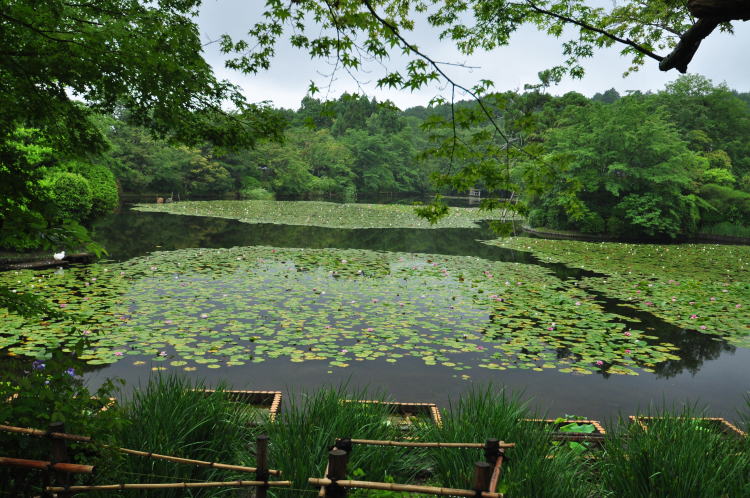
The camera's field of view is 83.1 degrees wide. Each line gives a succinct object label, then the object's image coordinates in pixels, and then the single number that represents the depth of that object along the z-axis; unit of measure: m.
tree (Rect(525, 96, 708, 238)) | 18.91
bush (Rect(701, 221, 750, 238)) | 20.97
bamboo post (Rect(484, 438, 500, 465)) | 1.96
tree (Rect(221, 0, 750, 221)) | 3.19
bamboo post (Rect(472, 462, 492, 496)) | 1.61
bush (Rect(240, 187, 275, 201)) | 37.84
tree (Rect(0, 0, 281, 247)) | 3.05
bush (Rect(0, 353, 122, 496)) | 1.86
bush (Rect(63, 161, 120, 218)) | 14.46
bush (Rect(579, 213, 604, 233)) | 19.89
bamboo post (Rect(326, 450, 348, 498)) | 1.64
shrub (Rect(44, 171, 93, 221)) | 11.72
